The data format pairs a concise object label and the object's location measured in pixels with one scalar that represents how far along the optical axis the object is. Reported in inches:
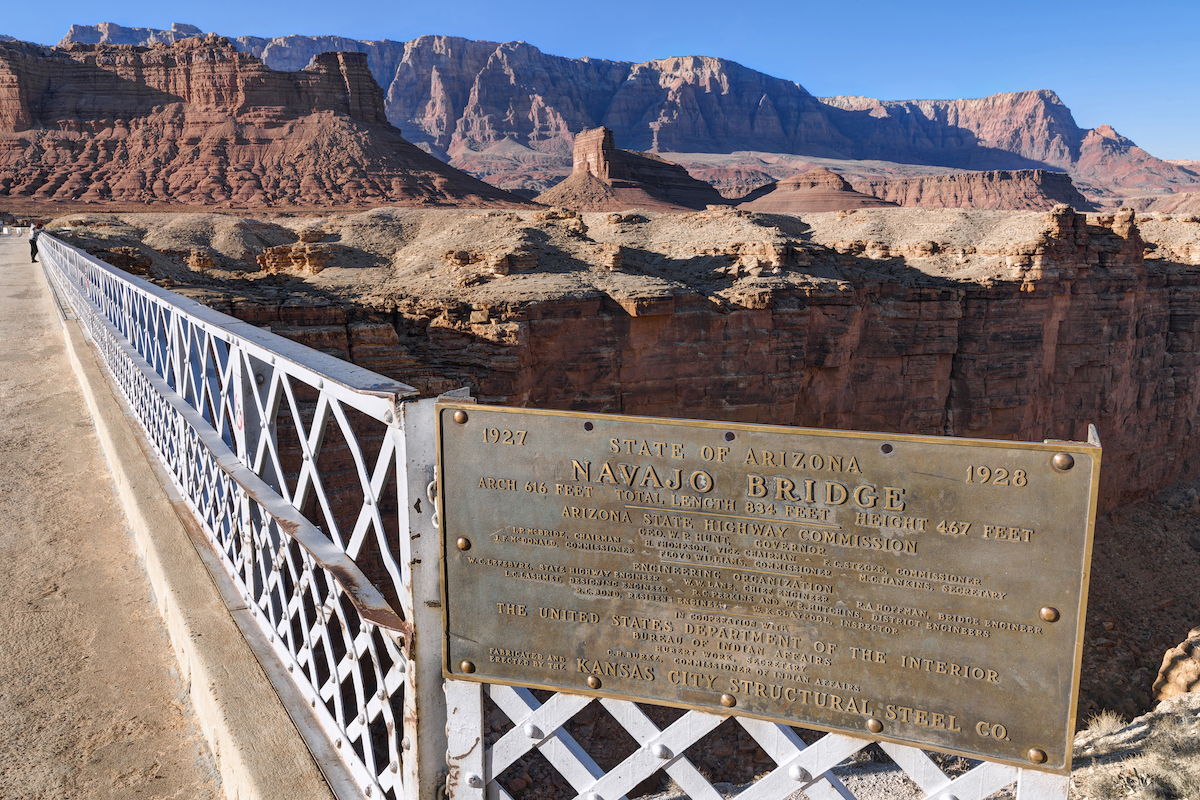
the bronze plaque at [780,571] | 71.9
